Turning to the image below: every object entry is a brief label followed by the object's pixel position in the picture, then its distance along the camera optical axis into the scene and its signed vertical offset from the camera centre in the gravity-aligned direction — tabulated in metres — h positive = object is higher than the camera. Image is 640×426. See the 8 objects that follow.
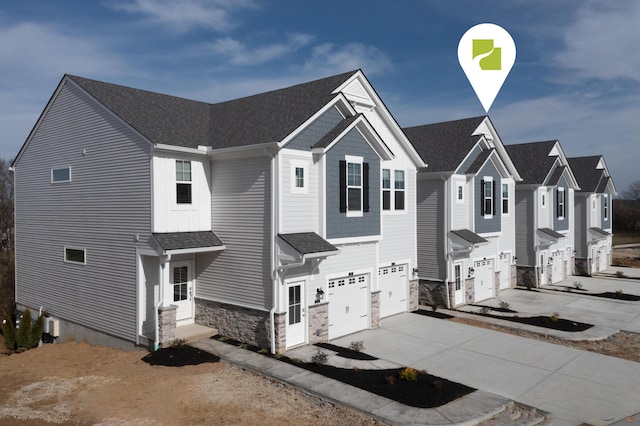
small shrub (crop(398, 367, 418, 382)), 12.12 -4.40
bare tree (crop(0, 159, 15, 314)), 26.61 -3.02
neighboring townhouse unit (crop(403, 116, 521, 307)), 22.22 -0.52
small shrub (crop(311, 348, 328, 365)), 13.37 -4.37
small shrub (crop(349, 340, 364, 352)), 14.90 -4.51
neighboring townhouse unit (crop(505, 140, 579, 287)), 28.84 -0.87
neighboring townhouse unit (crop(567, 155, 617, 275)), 35.22 -1.21
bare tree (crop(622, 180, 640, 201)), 115.84 +1.17
